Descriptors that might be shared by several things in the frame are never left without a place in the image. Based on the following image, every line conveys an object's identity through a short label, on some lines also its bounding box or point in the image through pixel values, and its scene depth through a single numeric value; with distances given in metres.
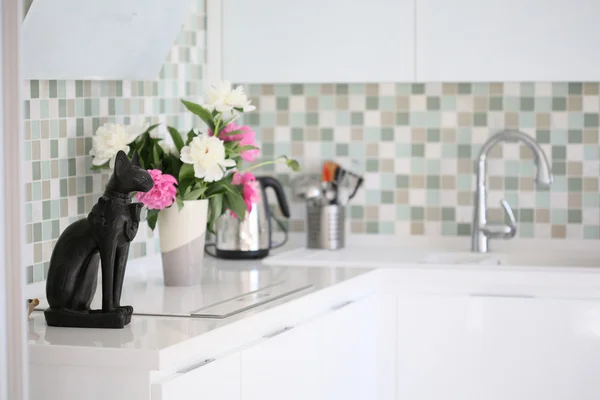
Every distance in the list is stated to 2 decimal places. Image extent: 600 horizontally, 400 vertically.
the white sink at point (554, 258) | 3.31
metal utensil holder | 3.31
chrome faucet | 3.28
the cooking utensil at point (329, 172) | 3.43
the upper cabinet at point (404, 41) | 3.11
